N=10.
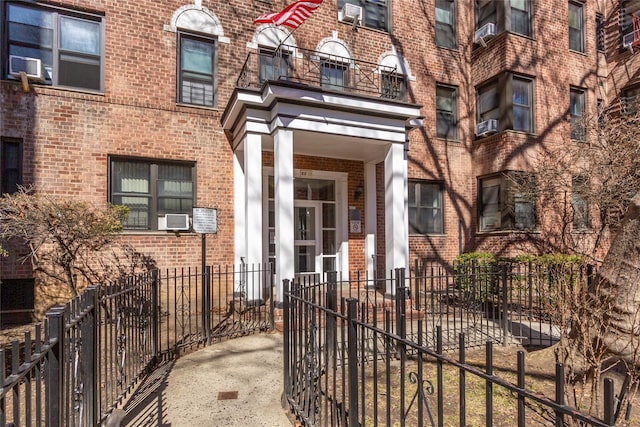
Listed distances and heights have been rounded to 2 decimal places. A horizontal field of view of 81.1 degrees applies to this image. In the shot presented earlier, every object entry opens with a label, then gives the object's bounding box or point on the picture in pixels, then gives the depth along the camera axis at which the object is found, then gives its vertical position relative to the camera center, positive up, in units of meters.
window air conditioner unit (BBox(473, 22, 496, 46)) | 11.46 +5.91
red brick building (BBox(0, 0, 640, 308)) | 7.86 +2.61
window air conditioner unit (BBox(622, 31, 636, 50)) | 12.28 +6.02
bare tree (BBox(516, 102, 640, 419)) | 3.90 -0.28
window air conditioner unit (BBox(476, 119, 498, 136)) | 11.40 +2.94
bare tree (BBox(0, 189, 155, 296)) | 6.39 -0.25
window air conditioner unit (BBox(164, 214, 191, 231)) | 8.42 +0.05
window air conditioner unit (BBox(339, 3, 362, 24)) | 10.57 +5.96
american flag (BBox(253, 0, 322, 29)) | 7.93 +4.48
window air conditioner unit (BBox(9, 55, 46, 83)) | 7.55 +3.21
